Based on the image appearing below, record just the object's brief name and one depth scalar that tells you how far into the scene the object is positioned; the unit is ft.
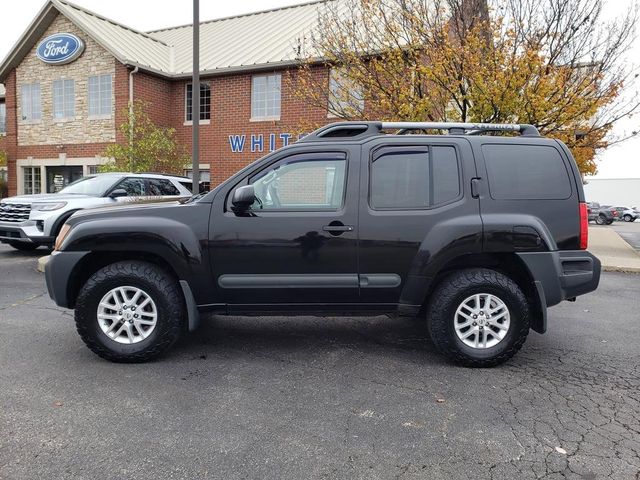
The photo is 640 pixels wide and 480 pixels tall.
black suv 13.61
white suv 29.78
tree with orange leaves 31.27
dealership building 55.31
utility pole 30.86
